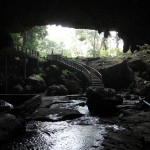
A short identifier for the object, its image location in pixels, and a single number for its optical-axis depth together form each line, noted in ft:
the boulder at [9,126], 18.83
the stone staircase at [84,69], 73.91
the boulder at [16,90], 63.09
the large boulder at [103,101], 32.99
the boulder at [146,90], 35.67
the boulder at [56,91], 64.64
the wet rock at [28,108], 29.76
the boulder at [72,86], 72.38
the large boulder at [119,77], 76.07
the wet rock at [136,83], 68.81
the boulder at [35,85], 68.50
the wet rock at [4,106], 31.43
